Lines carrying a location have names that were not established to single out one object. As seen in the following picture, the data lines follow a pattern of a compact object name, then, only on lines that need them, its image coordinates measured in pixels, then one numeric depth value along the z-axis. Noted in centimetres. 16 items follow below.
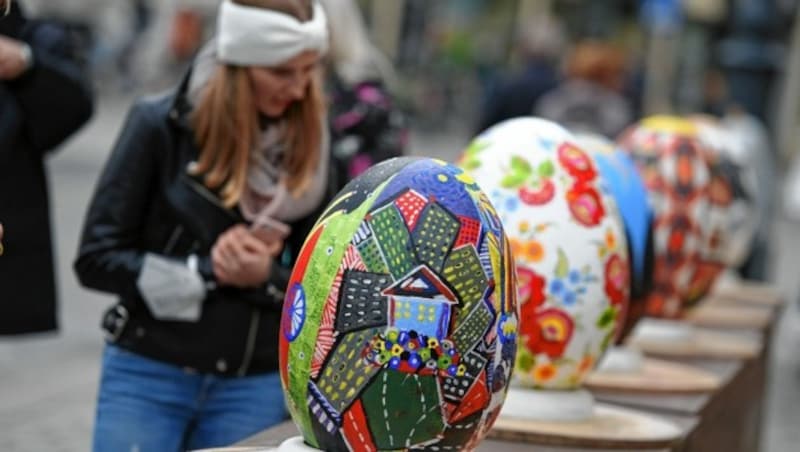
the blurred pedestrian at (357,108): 586
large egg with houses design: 322
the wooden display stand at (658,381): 546
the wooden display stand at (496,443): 368
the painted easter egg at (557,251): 460
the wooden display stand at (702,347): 643
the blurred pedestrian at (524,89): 1147
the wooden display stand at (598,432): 441
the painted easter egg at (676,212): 662
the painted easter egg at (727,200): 675
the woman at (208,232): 420
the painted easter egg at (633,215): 546
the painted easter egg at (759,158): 1091
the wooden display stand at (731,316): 747
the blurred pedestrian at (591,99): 1046
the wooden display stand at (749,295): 855
